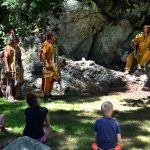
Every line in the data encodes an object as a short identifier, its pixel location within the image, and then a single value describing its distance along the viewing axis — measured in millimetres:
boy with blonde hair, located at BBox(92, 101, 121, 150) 5334
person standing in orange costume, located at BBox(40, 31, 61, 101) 9869
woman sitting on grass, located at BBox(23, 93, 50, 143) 5850
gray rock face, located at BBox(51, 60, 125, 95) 11218
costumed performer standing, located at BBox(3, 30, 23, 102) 9829
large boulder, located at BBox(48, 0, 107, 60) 13634
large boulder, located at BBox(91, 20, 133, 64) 14150
